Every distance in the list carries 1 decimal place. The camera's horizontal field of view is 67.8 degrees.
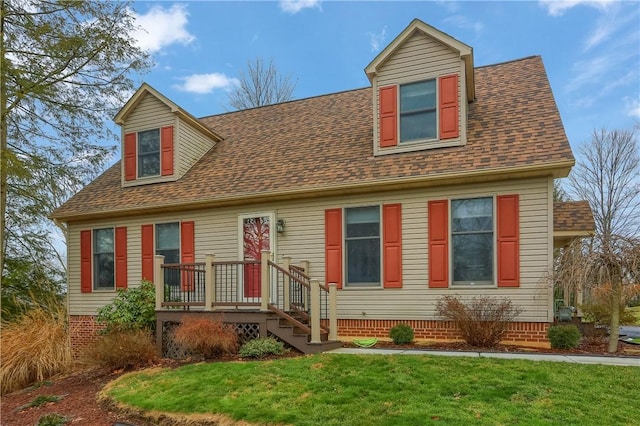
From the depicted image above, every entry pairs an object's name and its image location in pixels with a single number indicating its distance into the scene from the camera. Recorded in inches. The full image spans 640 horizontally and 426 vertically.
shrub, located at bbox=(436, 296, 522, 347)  306.8
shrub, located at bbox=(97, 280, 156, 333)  362.3
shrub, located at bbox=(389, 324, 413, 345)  332.8
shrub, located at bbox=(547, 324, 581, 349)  294.7
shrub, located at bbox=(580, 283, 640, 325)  288.8
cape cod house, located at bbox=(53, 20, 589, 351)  323.3
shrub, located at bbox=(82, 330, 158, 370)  315.3
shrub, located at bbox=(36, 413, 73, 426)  237.7
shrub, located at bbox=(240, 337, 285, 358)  299.9
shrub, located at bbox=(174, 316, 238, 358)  303.3
